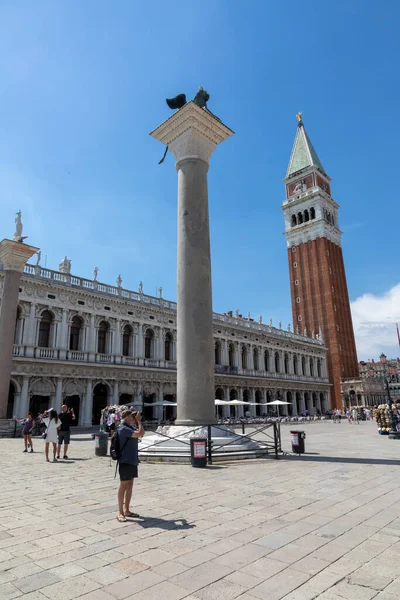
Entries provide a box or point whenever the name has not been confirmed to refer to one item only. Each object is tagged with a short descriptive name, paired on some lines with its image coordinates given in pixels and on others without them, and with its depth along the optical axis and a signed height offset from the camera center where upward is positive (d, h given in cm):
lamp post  1969 -103
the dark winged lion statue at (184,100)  1470 +1093
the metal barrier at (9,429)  2174 -66
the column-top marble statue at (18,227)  2507 +1144
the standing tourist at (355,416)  4480 -94
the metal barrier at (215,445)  1137 -96
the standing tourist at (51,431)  1241 -48
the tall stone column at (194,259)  1233 +482
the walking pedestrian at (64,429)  1298 -44
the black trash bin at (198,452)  1040 -101
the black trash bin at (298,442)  1287 -103
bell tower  6588 +2411
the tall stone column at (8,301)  2200 +637
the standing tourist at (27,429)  1476 -48
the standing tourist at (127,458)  574 -65
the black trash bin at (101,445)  1372 -102
